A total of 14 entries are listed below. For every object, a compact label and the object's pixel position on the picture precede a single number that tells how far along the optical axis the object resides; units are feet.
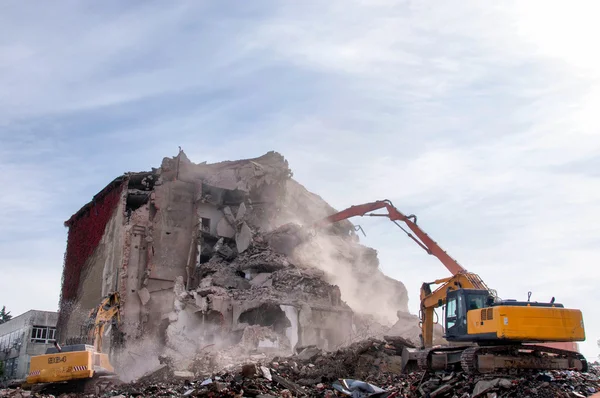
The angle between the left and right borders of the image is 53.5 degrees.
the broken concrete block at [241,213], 90.69
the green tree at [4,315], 158.30
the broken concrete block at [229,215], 91.35
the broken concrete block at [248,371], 41.47
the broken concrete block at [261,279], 83.05
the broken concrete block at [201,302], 76.48
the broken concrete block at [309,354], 53.00
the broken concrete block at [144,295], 80.59
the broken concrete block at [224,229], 90.89
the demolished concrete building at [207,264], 77.00
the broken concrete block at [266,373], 41.89
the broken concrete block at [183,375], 53.52
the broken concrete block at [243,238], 88.21
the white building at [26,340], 106.63
